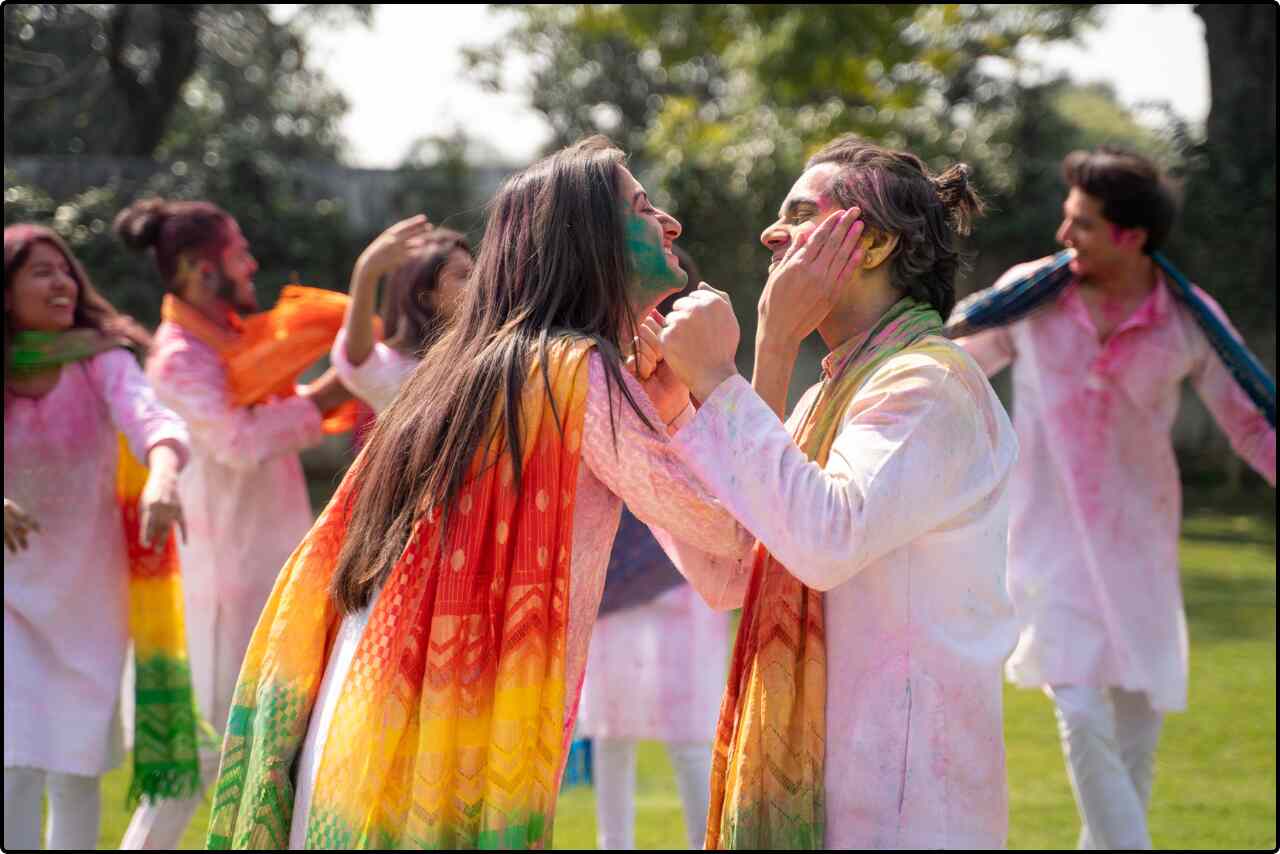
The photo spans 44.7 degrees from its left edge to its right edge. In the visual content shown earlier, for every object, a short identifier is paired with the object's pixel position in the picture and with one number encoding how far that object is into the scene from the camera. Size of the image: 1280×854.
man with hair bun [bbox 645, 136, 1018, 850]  2.55
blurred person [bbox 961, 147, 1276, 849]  5.24
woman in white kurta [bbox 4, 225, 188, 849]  4.96
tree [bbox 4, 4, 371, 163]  14.91
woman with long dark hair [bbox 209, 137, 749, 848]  2.58
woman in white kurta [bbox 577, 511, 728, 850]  5.27
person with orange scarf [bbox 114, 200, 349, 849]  5.64
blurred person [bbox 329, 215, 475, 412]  5.47
